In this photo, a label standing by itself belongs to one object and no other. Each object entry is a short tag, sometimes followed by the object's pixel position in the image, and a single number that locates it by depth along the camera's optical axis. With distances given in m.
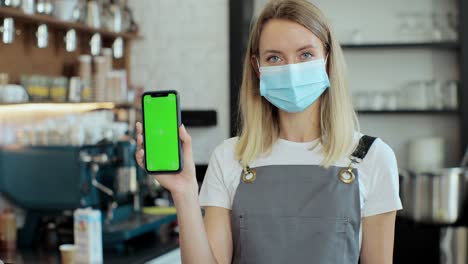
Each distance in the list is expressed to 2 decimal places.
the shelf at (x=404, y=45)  5.01
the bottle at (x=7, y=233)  3.15
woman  1.61
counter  2.94
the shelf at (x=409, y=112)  5.04
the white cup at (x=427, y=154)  5.12
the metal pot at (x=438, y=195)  4.34
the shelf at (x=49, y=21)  3.35
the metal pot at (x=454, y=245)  4.33
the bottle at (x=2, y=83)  3.22
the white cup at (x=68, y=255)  2.87
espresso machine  3.16
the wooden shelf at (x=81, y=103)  3.34
